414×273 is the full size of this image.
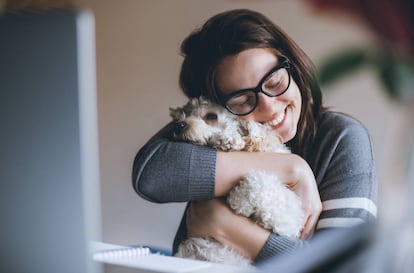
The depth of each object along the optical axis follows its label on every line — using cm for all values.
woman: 122
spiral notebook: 111
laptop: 74
